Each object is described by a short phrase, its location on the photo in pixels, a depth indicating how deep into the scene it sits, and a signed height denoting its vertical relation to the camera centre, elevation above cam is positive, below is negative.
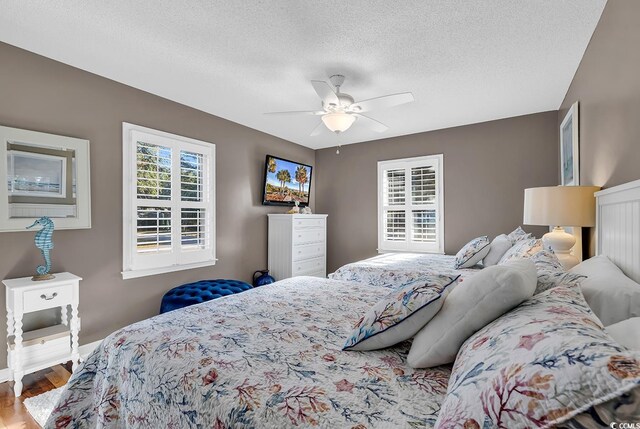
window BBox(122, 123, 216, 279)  3.12 +0.12
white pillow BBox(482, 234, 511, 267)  3.11 -0.40
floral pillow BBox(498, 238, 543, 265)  2.39 -0.31
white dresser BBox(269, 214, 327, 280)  4.56 -0.50
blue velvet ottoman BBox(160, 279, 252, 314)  2.96 -0.81
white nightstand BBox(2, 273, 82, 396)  2.20 -0.92
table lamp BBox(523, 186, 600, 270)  2.11 +0.00
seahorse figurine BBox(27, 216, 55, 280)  2.39 -0.22
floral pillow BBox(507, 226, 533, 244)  3.18 -0.26
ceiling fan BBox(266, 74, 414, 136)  2.65 +0.97
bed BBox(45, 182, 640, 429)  0.90 -0.56
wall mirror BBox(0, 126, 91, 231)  2.36 +0.28
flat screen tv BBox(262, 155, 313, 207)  4.68 +0.49
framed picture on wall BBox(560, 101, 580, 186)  2.73 +0.60
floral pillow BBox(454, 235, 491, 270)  3.13 -0.43
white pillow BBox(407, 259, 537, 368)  0.97 -0.32
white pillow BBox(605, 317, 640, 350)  0.82 -0.35
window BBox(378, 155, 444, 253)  4.63 +0.11
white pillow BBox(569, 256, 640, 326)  1.14 -0.33
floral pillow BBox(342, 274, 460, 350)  1.14 -0.40
